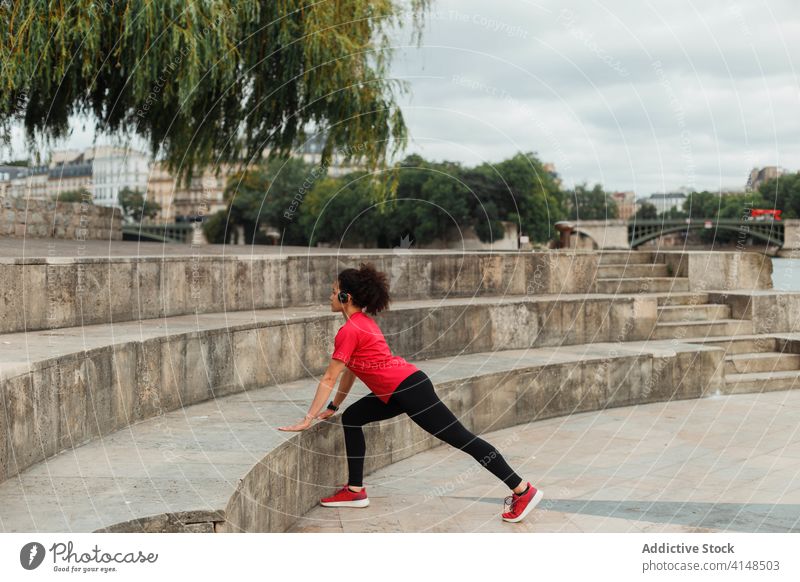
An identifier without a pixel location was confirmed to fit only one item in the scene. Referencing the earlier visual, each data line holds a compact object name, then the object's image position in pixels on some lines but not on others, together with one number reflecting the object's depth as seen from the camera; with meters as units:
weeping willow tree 13.41
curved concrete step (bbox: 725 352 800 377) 12.74
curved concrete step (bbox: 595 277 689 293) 14.25
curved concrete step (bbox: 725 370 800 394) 12.24
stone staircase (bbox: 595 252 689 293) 14.30
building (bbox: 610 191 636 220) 130.82
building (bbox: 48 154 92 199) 65.38
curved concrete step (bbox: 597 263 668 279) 14.72
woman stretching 6.05
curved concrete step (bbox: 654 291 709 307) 14.20
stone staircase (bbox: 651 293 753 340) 13.36
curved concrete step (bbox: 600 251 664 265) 14.96
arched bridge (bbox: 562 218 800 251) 59.38
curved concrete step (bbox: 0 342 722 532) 4.61
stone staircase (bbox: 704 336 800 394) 12.35
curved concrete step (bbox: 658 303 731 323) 13.76
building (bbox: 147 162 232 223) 125.74
